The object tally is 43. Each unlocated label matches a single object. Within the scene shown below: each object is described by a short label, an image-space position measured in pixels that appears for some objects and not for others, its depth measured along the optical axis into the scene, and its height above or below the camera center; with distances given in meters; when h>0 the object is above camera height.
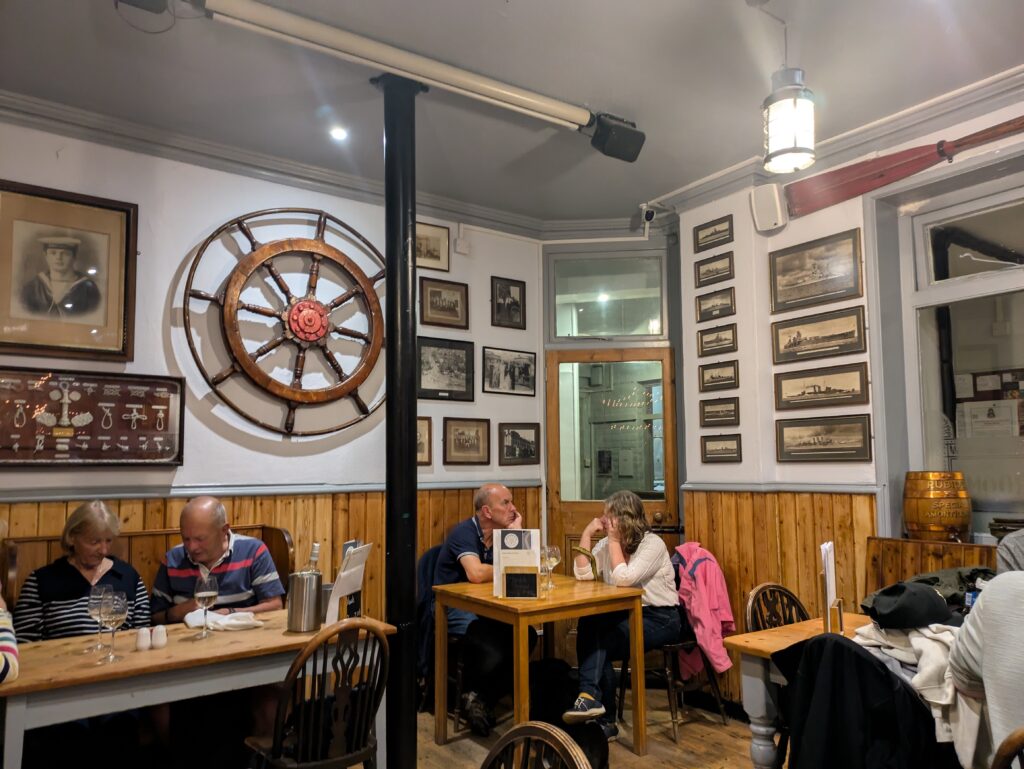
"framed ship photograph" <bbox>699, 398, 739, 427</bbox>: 4.48 +0.19
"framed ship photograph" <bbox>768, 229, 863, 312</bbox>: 4.01 +0.92
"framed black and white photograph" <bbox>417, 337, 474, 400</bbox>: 4.77 +0.49
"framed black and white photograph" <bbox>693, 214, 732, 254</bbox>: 4.56 +1.26
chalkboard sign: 3.43 -0.60
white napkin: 2.67 -0.59
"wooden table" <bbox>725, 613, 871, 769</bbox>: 2.54 -0.81
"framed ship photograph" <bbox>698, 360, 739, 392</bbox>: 4.50 +0.41
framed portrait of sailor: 3.50 +0.84
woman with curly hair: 3.66 -0.73
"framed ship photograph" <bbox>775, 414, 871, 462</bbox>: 3.90 +0.03
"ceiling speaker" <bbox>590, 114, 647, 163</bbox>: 3.79 +1.52
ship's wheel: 3.99 +0.73
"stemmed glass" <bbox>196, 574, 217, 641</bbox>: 2.59 -0.47
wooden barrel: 3.52 -0.30
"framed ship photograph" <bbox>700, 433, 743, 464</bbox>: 4.45 -0.02
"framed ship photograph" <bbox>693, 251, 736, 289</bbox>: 4.55 +1.04
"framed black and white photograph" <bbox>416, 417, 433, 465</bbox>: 4.69 +0.05
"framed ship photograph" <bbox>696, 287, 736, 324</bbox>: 4.53 +0.84
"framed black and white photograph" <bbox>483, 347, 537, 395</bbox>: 5.05 +0.50
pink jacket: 4.02 -0.85
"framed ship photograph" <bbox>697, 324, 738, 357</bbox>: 4.51 +0.62
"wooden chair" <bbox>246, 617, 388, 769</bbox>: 2.29 -0.80
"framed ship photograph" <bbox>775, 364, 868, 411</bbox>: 3.94 +0.30
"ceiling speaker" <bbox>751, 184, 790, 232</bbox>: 4.29 +1.32
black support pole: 3.25 +0.21
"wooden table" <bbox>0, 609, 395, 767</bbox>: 2.05 -0.64
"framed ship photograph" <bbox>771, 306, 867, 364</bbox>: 3.97 +0.57
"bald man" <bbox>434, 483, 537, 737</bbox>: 3.83 -0.87
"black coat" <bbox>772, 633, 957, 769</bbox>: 2.06 -0.74
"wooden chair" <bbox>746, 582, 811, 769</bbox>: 3.03 -0.70
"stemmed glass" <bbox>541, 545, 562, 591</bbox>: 3.78 -0.54
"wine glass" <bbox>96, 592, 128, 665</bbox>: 2.36 -0.48
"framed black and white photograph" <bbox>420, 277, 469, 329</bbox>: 4.79 +0.91
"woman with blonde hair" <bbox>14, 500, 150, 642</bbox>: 2.81 -0.49
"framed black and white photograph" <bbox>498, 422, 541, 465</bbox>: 5.05 +0.03
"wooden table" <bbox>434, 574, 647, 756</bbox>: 3.28 -0.73
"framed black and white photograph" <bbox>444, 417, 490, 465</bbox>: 4.82 +0.05
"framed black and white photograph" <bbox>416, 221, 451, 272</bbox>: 4.79 +1.25
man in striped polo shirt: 3.04 -0.47
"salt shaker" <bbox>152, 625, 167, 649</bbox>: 2.46 -0.59
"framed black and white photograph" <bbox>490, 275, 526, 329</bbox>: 5.11 +0.96
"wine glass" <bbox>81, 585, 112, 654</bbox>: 2.37 -0.46
